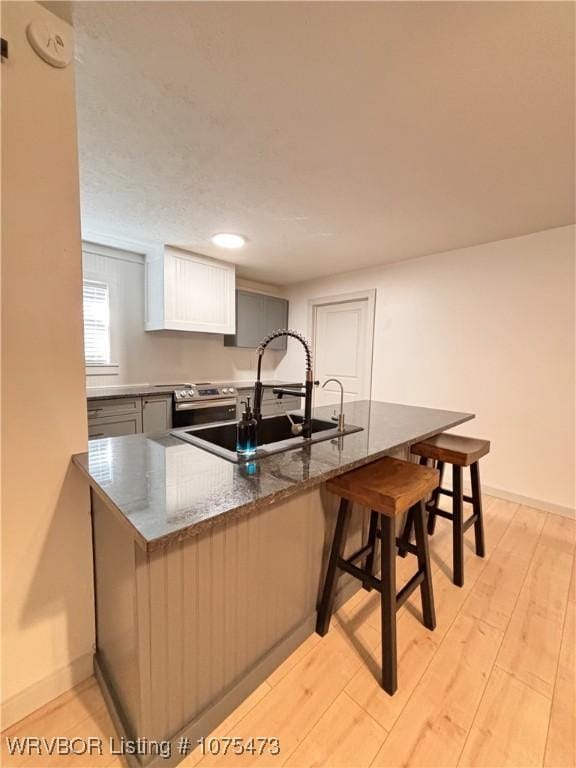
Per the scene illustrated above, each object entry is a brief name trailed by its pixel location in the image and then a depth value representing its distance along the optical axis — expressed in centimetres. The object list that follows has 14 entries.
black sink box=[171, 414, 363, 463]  125
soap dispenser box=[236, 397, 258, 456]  121
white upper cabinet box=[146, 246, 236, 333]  315
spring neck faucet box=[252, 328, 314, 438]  142
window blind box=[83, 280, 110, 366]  308
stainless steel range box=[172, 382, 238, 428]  317
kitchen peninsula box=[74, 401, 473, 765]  87
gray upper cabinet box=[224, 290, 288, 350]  407
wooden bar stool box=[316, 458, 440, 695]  121
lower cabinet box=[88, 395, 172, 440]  264
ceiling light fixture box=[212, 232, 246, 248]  278
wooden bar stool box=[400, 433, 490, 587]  179
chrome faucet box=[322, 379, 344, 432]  159
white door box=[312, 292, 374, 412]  386
